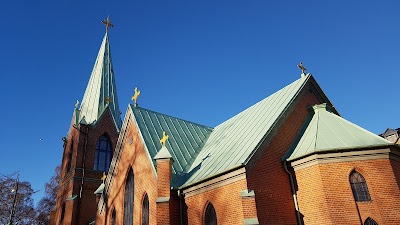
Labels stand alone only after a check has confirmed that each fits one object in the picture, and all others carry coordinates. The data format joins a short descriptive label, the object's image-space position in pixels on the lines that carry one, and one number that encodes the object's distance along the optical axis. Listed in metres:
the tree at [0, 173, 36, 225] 31.33
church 12.38
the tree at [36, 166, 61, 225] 37.78
